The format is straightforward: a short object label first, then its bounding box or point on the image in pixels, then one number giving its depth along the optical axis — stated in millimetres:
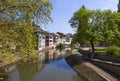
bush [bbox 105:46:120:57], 12600
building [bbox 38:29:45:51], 31556
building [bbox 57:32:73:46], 50004
